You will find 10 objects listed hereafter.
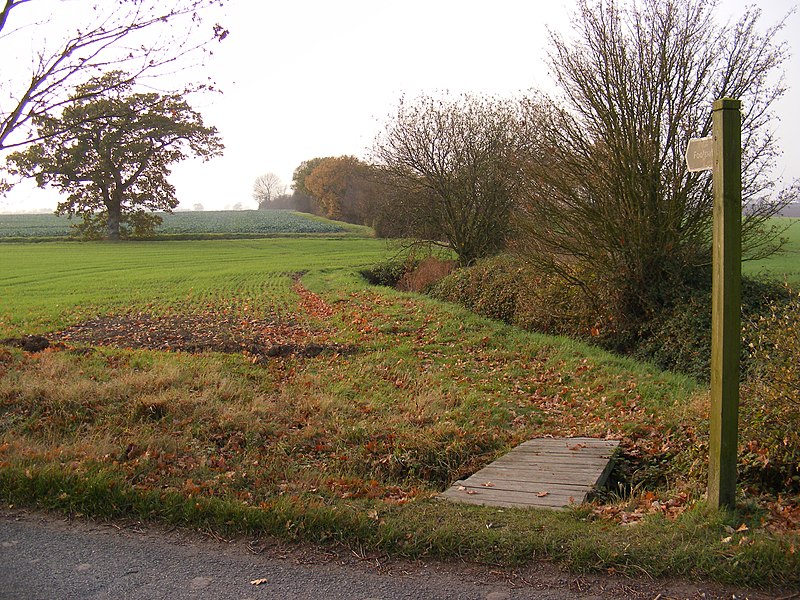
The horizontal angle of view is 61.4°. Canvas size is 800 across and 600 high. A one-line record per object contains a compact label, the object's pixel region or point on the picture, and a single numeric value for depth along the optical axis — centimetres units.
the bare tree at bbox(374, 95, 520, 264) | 2584
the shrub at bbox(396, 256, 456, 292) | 2680
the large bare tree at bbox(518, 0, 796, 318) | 1423
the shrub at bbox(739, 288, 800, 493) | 527
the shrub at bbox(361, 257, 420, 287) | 3130
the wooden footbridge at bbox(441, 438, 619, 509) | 570
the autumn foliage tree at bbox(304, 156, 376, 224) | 7894
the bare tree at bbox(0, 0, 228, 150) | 873
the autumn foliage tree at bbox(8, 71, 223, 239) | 4812
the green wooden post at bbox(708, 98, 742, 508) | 459
